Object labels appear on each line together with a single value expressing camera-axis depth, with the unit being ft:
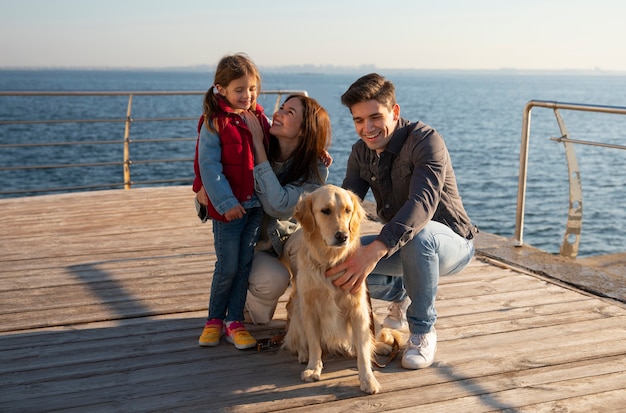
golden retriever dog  8.58
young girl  9.91
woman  10.20
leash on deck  9.37
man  8.97
